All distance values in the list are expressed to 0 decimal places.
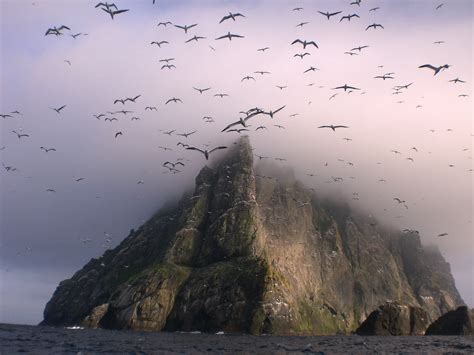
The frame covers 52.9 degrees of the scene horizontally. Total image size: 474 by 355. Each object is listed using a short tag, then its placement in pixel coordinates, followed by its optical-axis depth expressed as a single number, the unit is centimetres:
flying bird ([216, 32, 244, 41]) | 4907
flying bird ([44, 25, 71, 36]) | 5138
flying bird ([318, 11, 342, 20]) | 5100
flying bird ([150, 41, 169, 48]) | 6534
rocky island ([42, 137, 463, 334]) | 16075
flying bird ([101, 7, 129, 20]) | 4194
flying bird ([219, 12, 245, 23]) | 4738
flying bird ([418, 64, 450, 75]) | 4744
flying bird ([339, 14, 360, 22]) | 5582
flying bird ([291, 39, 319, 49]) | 5513
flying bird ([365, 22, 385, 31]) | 5912
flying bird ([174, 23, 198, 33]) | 5456
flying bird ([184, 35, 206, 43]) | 5975
